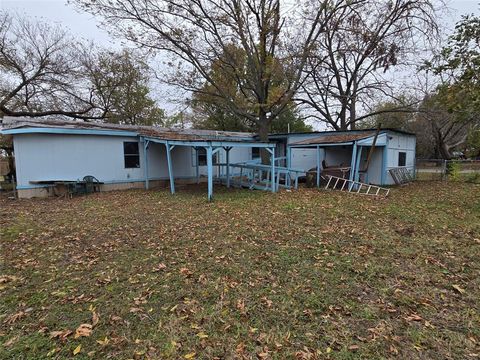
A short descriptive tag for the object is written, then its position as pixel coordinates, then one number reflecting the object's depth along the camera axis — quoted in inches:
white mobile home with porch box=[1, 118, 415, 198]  399.9
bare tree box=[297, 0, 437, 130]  532.1
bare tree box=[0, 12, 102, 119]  616.1
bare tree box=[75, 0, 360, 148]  496.4
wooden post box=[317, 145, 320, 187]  507.5
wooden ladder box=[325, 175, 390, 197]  435.4
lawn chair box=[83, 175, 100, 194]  431.8
